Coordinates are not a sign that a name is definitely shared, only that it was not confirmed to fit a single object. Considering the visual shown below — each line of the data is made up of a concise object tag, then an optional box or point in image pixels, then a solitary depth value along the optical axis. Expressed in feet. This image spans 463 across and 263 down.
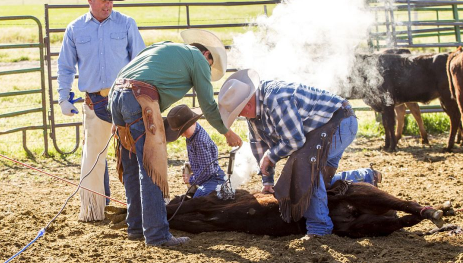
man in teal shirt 29.04
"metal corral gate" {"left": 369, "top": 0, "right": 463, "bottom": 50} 70.95
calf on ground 30.42
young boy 34.63
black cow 60.44
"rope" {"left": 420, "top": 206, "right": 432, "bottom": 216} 29.09
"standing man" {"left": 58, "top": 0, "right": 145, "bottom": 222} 36.91
